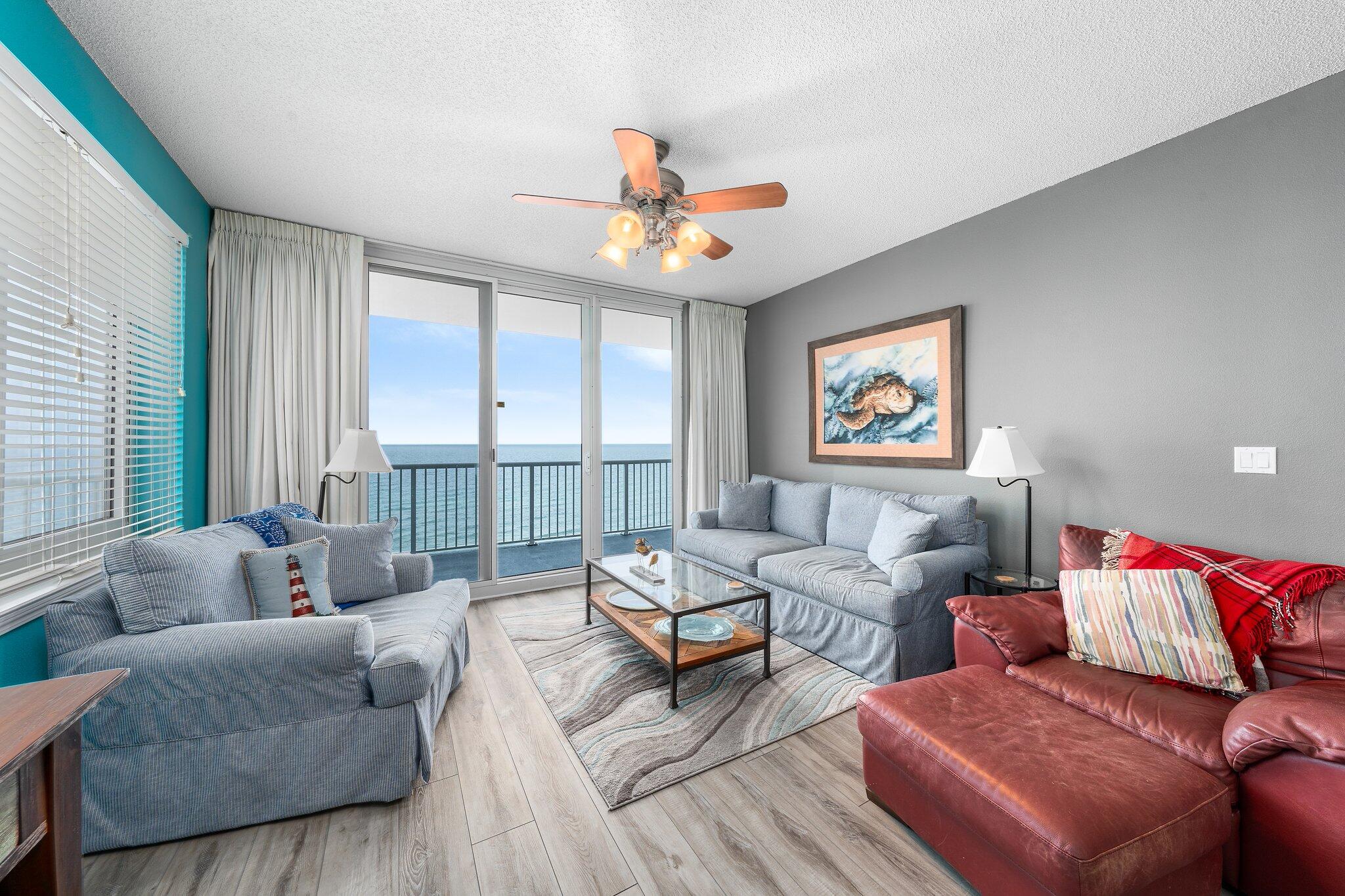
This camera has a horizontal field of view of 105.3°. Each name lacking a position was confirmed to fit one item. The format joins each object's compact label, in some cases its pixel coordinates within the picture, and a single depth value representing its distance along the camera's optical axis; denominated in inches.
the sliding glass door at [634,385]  181.2
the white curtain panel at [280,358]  116.5
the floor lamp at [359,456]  110.5
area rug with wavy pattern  76.1
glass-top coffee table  92.1
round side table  97.7
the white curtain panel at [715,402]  188.7
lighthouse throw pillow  76.7
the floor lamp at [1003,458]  100.0
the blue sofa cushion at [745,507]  164.7
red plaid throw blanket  63.0
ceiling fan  83.4
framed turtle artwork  129.8
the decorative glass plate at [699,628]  99.6
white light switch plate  81.2
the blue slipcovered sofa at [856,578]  100.1
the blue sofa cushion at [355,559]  93.4
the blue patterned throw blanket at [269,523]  88.1
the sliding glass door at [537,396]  158.7
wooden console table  32.8
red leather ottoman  43.6
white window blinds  57.8
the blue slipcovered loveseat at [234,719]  58.5
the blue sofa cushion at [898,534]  109.3
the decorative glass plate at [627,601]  112.7
